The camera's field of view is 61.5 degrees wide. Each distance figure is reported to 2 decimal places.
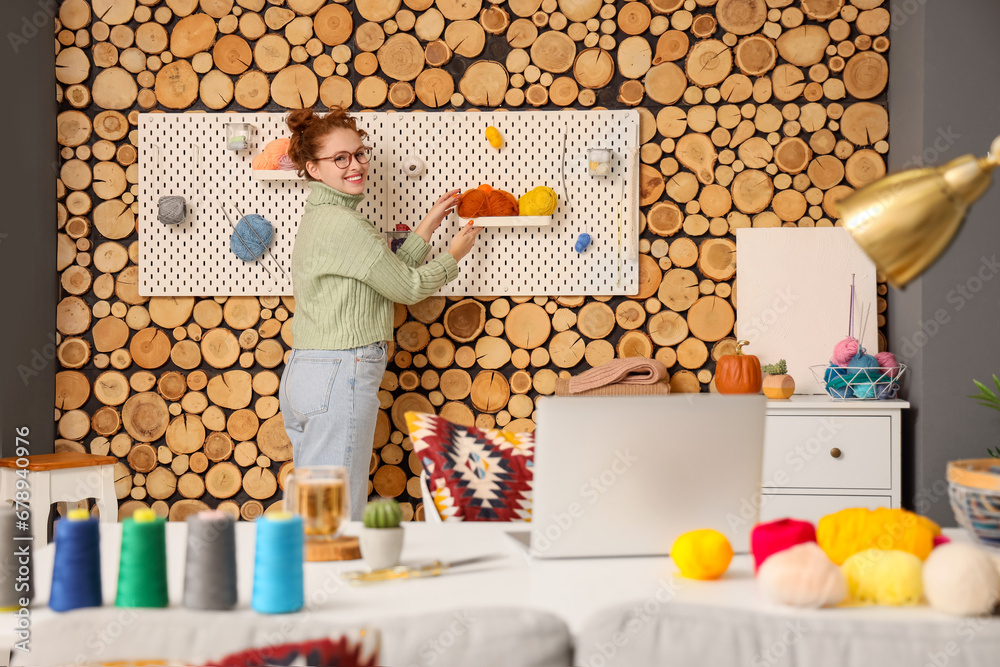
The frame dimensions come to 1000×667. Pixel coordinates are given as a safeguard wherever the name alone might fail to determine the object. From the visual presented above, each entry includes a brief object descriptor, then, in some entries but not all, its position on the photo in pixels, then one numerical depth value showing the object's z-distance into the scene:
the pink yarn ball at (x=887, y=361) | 2.94
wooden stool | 2.68
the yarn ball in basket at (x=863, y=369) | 2.82
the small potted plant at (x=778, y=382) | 2.89
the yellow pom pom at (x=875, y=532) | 1.12
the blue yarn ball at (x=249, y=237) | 3.12
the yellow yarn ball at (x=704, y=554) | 1.15
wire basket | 2.82
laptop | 1.22
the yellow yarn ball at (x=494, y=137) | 3.10
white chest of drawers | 2.71
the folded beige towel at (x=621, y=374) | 2.94
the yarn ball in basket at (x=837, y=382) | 2.84
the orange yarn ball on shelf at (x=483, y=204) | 3.04
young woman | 2.67
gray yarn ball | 3.11
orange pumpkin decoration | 2.90
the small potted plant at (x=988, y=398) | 2.65
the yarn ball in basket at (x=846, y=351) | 2.91
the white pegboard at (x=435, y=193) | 3.15
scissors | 1.15
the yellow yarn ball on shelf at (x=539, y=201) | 3.04
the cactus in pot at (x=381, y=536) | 1.20
